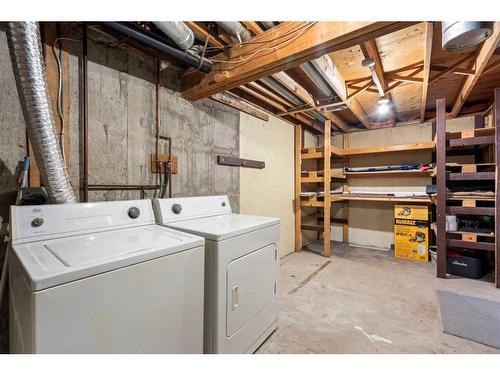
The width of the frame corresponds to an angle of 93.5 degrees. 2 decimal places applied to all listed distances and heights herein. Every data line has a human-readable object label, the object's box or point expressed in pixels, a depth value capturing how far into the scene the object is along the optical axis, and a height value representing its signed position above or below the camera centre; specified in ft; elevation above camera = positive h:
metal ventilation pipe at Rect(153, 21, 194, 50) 4.78 +3.30
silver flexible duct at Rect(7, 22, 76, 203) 3.64 +1.40
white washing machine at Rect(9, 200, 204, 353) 2.52 -1.20
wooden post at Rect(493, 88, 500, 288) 8.26 +0.14
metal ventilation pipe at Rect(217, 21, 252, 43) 5.27 +3.68
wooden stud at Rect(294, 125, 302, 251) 13.03 +0.27
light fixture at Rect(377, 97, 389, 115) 10.11 +3.99
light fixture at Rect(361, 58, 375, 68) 6.60 +3.59
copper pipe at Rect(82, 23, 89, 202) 5.13 +1.69
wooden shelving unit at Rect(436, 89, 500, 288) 8.79 -0.27
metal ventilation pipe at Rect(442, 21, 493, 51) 3.75 +2.62
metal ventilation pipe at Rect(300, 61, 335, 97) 6.98 +3.65
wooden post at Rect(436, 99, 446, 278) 9.27 +0.29
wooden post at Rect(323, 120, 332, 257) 12.10 +0.11
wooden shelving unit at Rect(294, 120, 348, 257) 12.16 +0.58
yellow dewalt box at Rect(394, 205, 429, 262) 11.46 -2.14
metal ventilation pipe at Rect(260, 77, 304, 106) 8.10 +3.69
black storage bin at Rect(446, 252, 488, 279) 9.27 -3.05
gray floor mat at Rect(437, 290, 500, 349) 5.80 -3.56
